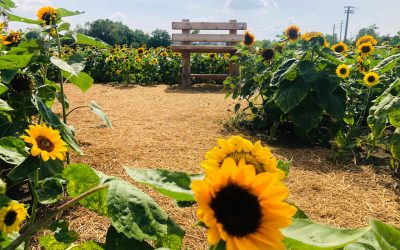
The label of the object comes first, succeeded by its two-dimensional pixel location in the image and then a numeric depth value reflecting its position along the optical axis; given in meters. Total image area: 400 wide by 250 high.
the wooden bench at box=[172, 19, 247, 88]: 8.61
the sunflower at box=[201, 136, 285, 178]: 0.72
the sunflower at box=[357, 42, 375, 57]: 3.72
